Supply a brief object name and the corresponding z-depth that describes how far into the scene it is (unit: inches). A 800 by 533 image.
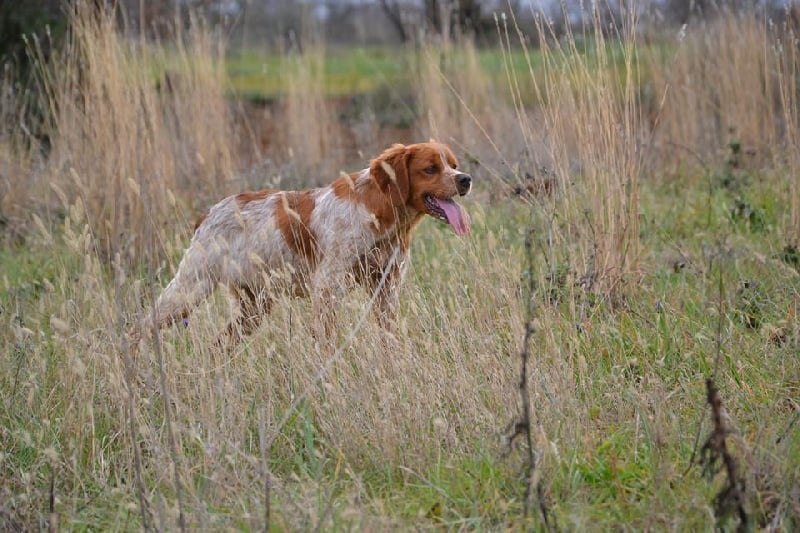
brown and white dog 334.3
